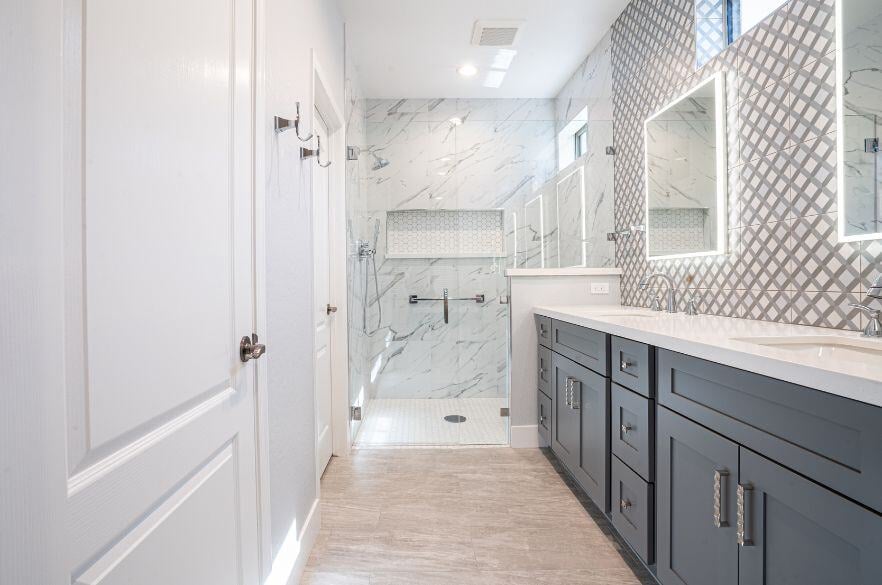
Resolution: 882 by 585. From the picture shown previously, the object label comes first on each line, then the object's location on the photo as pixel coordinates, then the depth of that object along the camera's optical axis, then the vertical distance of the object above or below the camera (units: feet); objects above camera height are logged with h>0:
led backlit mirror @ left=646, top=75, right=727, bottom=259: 6.57 +1.77
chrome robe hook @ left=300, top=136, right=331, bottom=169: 5.95 +1.78
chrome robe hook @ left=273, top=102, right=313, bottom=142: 4.86 +1.76
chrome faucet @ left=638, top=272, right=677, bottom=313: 7.56 -0.20
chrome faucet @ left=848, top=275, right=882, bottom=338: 4.15 -0.33
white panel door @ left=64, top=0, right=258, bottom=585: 1.96 -0.01
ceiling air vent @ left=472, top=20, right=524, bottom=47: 9.40 +5.35
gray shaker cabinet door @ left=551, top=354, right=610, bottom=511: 6.18 -2.09
